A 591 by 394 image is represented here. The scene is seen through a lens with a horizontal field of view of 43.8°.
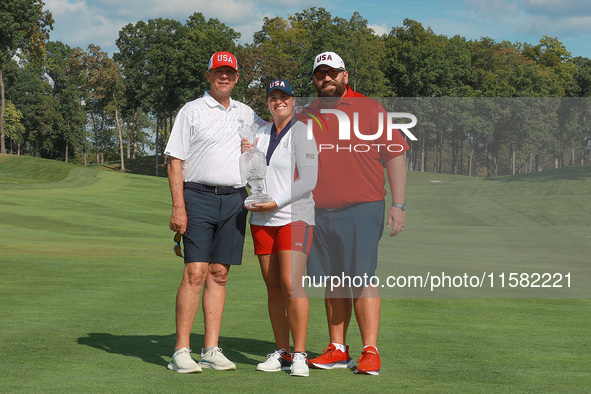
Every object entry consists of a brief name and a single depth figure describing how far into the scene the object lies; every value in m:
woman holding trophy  5.52
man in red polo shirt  5.71
